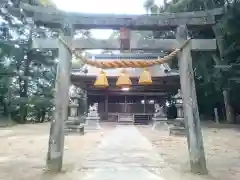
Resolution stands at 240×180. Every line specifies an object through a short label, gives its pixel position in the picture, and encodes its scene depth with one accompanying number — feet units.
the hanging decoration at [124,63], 11.81
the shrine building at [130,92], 44.28
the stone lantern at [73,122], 29.60
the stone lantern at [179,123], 29.14
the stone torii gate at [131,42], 11.75
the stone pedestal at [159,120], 38.55
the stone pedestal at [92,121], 37.85
